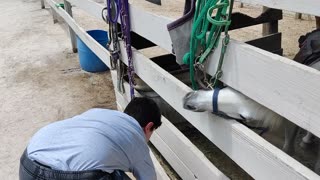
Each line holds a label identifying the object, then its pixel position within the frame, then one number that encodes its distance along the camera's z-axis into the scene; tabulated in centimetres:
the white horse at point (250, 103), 157
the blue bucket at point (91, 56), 516
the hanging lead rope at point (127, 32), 268
